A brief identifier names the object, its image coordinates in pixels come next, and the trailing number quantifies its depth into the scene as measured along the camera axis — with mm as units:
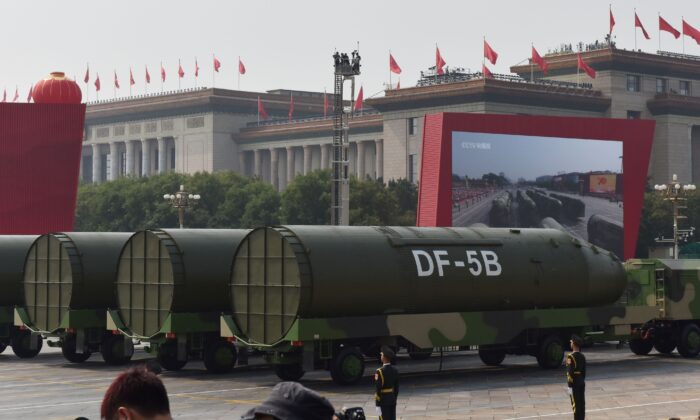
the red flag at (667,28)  118875
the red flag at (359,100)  134000
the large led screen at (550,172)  81375
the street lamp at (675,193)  70650
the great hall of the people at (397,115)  138250
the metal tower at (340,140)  58906
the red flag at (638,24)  123812
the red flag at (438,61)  126000
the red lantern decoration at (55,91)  69938
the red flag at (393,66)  113875
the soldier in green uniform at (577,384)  23094
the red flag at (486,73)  133375
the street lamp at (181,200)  71638
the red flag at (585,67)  122625
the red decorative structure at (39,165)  65500
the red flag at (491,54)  117019
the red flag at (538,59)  121938
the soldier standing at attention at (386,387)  20719
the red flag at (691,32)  118325
